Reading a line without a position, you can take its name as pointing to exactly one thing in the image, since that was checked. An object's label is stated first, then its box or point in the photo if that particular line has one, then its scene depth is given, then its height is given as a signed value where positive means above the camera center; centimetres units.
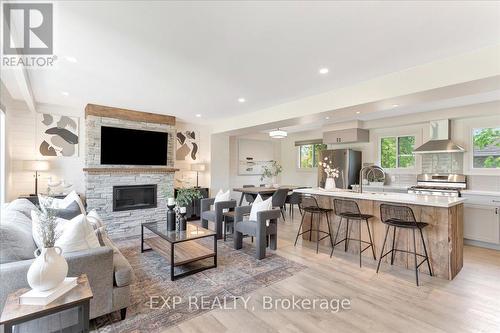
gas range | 492 -41
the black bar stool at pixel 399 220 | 302 -74
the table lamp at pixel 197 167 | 687 -6
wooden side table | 138 -88
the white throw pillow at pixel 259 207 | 393 -69
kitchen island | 309 -89
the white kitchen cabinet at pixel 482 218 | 418 -95
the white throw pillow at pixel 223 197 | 495 -67
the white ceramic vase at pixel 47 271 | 153 -70
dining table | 622 -67
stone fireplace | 512 -39
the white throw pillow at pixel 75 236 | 205 -64
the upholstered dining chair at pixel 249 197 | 684 -94
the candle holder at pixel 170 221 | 359 -85
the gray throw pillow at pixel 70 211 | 322 -65
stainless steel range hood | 496 +52
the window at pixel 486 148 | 466 +37
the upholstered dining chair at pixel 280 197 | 605 -83
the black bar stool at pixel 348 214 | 357 -75
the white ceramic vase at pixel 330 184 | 458 -36
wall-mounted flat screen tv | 530 +43
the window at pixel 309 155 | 844 +39
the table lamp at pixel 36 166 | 457 -3
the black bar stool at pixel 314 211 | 409 -79
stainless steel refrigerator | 648 +2
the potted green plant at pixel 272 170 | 820 -18
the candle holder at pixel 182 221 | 359 -85
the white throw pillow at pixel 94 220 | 306 -76
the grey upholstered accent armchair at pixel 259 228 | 371 -104
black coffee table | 309 -122
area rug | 222 -145
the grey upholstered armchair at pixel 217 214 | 465 -100
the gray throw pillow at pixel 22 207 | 275 -51
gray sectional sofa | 175 -84
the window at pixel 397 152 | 592 +36
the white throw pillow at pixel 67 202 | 354 -58
